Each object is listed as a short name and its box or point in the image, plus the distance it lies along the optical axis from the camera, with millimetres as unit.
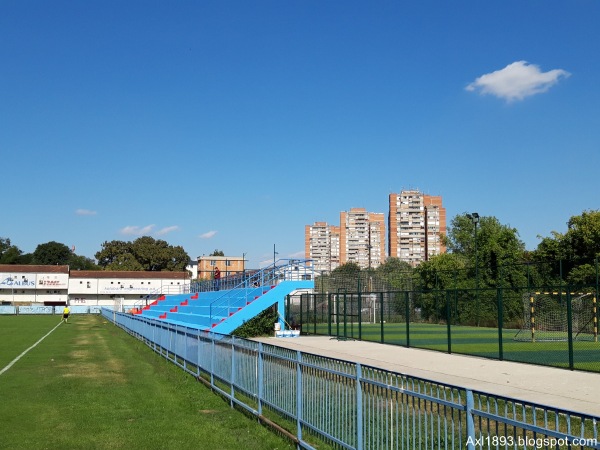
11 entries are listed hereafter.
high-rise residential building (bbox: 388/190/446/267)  183250
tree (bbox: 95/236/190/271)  127375
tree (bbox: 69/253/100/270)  152500
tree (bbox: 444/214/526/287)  46906
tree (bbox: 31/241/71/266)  149625
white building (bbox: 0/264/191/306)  103250
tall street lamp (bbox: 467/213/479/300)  46016
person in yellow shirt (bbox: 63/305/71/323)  55675
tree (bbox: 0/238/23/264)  142250
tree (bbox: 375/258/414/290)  51125
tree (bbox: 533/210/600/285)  41844
